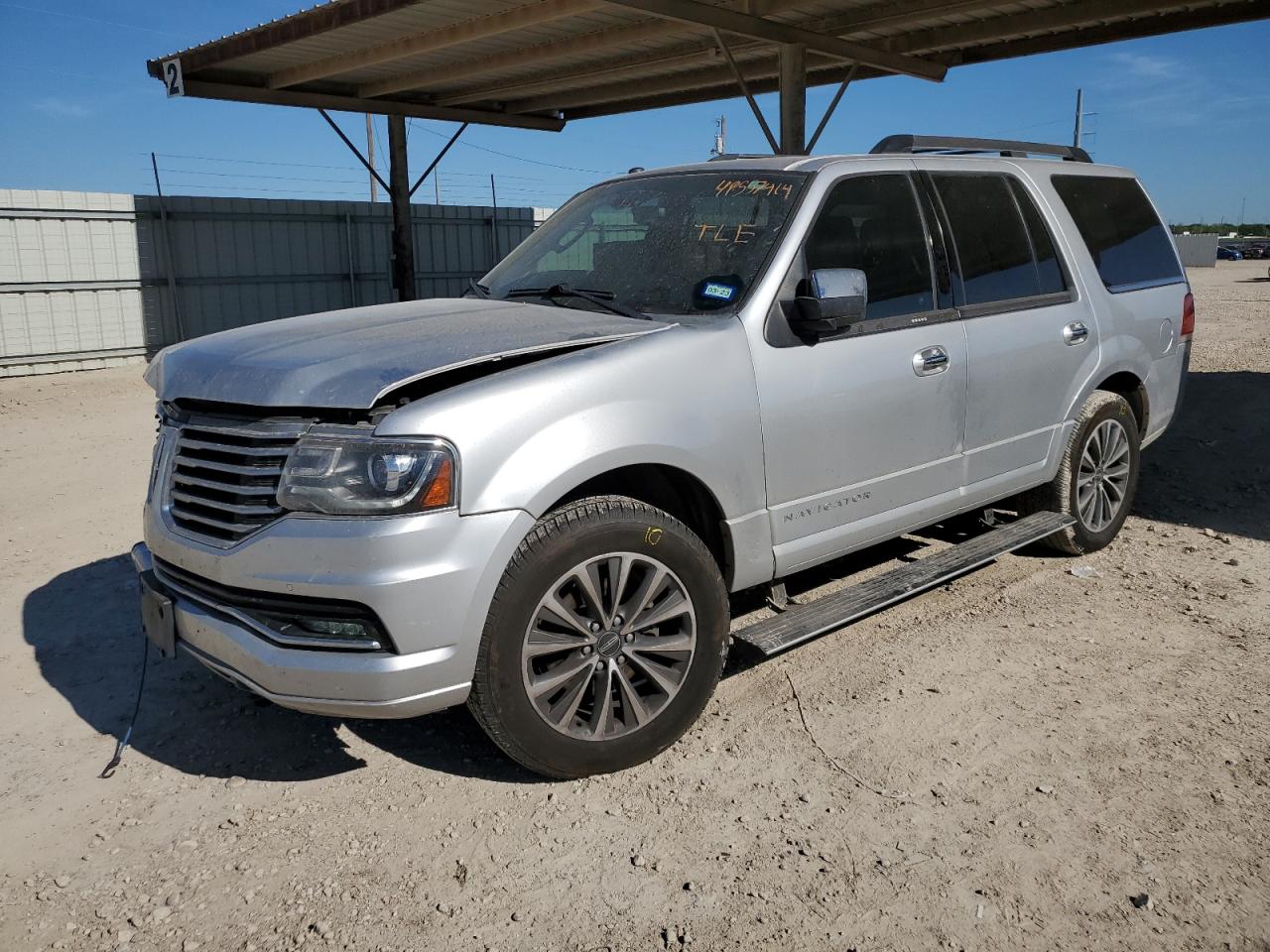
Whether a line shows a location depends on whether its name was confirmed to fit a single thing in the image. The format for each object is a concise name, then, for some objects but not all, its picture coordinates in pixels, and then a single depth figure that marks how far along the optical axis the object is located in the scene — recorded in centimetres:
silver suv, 296
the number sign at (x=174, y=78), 1331
